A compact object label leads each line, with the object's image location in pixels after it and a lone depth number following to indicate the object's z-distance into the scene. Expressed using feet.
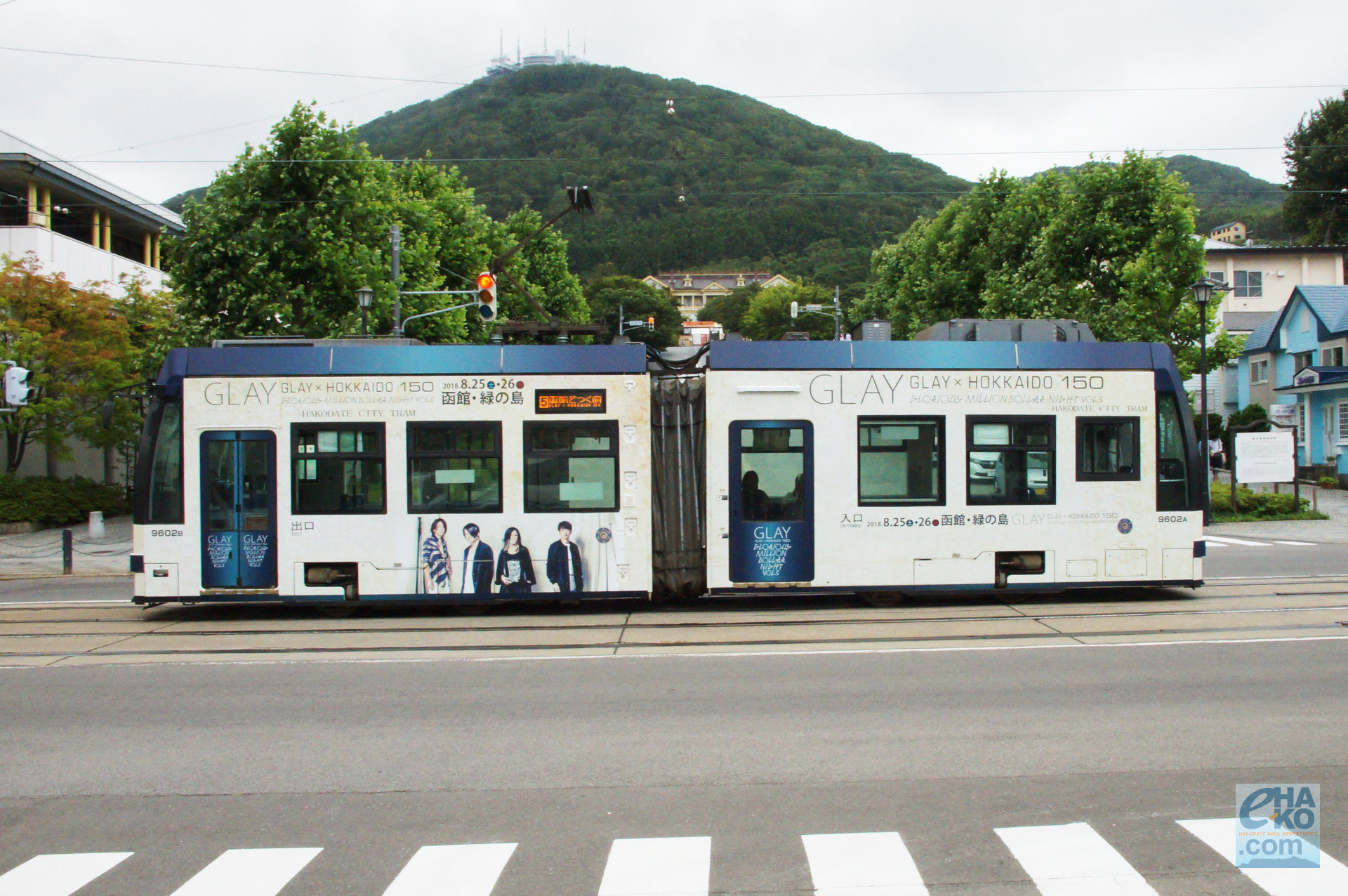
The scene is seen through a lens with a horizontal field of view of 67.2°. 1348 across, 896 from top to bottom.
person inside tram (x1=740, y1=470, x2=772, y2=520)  39.73
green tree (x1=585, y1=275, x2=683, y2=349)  354.95
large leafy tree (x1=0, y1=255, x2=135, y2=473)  86.22
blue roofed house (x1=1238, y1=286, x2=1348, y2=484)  128.47
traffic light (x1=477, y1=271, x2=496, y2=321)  65.98
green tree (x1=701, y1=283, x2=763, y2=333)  470.80
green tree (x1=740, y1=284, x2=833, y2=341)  366.63
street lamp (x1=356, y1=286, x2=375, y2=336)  72.64
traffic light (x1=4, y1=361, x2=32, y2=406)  58.95
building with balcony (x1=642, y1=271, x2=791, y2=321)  524.52
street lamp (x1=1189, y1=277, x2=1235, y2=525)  81.10
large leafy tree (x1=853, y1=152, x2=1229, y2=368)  94.84
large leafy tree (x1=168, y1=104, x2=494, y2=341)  72.84
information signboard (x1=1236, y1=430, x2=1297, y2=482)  82.07
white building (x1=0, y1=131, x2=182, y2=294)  109.60
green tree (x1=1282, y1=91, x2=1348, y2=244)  227.61
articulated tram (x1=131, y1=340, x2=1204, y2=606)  39.29
